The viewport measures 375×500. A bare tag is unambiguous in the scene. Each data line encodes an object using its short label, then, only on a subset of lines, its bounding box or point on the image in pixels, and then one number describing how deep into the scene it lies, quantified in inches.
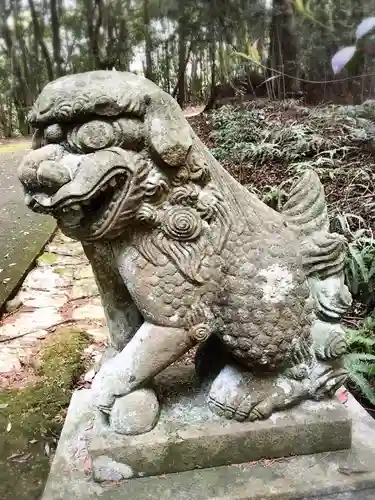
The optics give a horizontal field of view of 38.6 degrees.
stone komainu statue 47.5
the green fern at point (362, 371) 86.7
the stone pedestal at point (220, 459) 53.1
